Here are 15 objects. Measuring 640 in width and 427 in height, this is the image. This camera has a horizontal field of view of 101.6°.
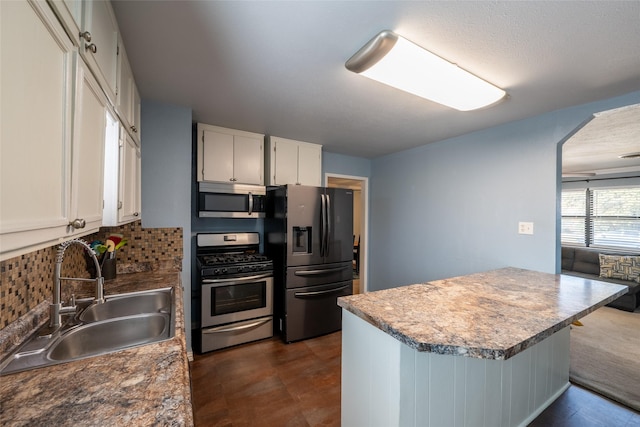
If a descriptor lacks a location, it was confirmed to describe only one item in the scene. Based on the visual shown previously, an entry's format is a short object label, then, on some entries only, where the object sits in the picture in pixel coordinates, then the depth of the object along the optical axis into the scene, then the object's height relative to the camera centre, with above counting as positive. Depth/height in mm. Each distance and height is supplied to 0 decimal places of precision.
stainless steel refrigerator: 2793 -468
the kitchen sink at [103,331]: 931 -546
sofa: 3708 -847
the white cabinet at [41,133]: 489 +182
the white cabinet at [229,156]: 2734 +622
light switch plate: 2459 -114
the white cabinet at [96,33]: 734 +600
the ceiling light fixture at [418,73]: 1355 +843
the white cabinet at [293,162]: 3104 +634
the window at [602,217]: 4809 -11
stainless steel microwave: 2758 +130
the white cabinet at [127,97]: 1325 +677
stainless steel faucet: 1110 -386
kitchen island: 1054 -574
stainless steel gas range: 2531 -833
